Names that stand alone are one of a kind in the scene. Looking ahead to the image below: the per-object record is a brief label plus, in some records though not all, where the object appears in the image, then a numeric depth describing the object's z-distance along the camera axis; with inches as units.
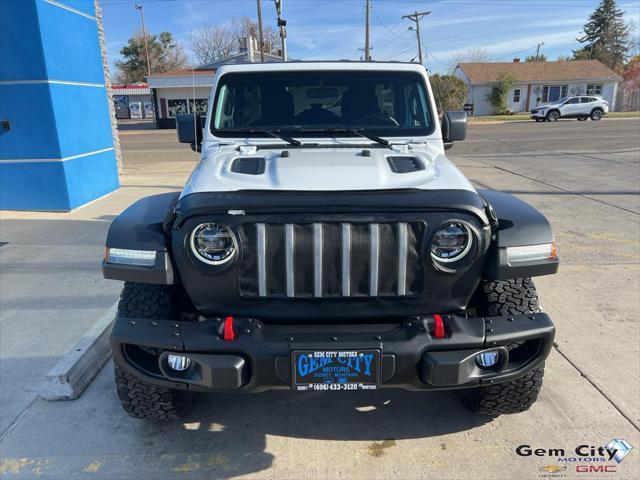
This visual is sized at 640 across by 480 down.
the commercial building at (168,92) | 1428.4
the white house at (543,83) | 1927.9
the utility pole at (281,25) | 542.5
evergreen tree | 2805.1
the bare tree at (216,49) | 2160.4
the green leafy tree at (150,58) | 2677.2
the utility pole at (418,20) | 1815.9
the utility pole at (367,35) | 1659.7
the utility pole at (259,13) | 1193.9
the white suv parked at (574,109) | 1293.1
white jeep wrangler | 87.9
